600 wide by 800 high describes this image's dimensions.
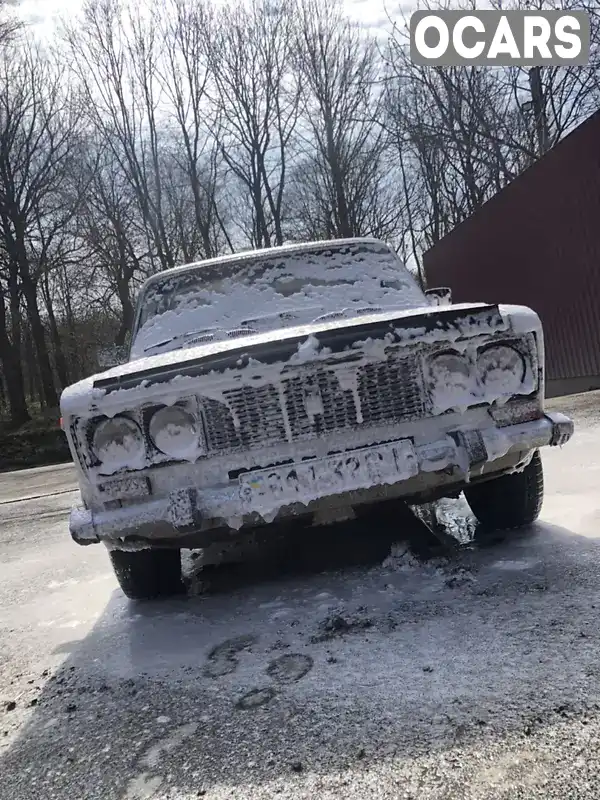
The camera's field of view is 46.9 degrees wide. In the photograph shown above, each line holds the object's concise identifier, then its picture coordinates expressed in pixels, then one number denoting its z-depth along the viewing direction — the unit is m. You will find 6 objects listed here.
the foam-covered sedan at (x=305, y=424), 2.71
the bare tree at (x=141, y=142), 23.36
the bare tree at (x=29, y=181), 21.12
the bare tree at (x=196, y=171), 23.75
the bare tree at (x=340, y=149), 23.89
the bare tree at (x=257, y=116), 23.94
